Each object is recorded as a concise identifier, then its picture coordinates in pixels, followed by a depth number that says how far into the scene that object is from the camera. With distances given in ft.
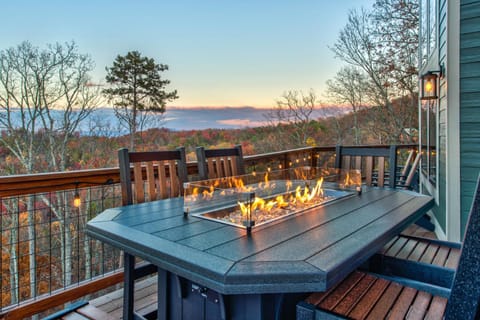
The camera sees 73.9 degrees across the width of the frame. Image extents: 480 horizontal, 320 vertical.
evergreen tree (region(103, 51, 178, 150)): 30.44
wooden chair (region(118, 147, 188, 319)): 6.48
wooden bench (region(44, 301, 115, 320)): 7.13
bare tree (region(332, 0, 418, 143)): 28.68
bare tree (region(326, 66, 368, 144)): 32.37
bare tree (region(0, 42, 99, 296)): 23.53
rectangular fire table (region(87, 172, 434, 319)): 3.52
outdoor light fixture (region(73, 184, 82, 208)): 7.51
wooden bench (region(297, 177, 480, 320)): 3.02
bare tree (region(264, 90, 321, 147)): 35.24
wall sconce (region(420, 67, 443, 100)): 11.77
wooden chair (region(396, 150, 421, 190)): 12.88
